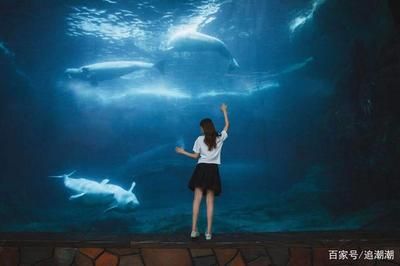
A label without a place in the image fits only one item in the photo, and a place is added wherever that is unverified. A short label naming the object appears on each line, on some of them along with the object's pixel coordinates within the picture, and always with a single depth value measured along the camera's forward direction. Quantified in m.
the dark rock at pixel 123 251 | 4.41
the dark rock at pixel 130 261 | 4.39
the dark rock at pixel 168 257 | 4.39
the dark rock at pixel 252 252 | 4.41
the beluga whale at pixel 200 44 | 10.91
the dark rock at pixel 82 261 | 4.43
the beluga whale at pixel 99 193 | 10.07
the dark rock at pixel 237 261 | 4.39
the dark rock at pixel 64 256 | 4.46
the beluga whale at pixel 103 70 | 10.63
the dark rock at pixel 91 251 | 4.44
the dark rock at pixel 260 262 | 4.40
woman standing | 4.94
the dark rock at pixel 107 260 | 4.39
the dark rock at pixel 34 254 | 4.50
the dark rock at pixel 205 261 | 4.38
